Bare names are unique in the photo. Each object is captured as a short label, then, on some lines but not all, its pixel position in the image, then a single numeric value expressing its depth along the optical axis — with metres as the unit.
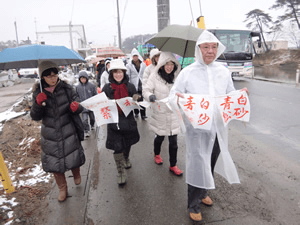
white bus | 13.27
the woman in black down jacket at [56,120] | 2.70
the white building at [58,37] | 48.97
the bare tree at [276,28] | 30.77
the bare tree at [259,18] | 33.92
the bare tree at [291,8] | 27.55
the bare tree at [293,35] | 33.15
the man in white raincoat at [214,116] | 2.29
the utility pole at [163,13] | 6.89
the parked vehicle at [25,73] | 20.80
